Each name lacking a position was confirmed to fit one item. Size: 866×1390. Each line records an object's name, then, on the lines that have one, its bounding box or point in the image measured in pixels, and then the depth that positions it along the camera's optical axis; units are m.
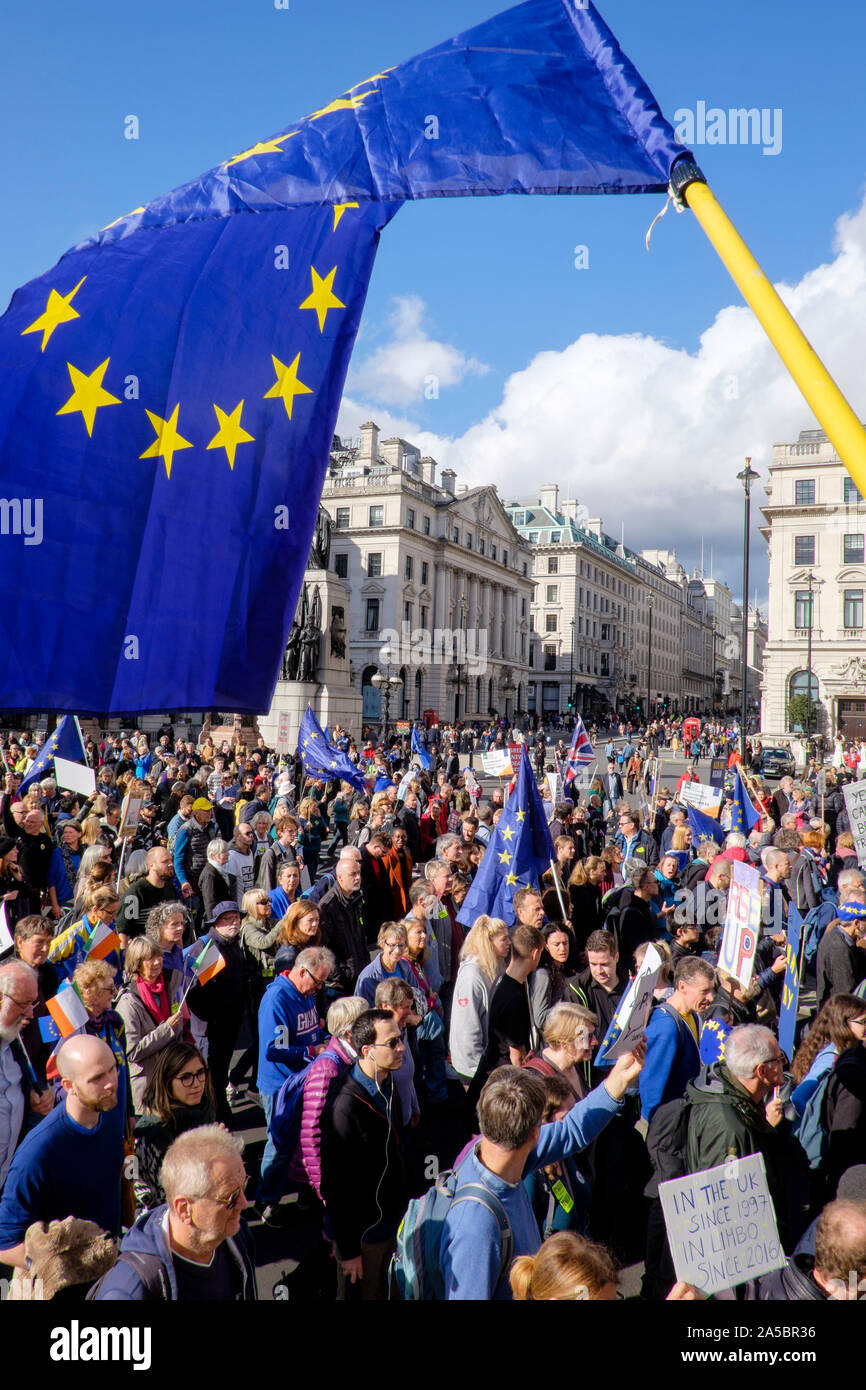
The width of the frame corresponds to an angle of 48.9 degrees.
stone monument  34.34
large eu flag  3.25
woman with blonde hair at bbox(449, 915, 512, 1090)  5.40
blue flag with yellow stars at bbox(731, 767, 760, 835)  12.13
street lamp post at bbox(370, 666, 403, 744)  39.76
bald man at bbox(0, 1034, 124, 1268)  3.34
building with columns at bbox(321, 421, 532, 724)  67.56
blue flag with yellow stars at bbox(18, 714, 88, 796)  12.19
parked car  35.88
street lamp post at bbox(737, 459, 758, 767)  23.70
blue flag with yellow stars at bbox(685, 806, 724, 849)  11.17
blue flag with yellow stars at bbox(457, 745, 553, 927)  7.79
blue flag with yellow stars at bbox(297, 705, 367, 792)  16.28
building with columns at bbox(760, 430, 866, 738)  54.22
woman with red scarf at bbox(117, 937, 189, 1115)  4.49
